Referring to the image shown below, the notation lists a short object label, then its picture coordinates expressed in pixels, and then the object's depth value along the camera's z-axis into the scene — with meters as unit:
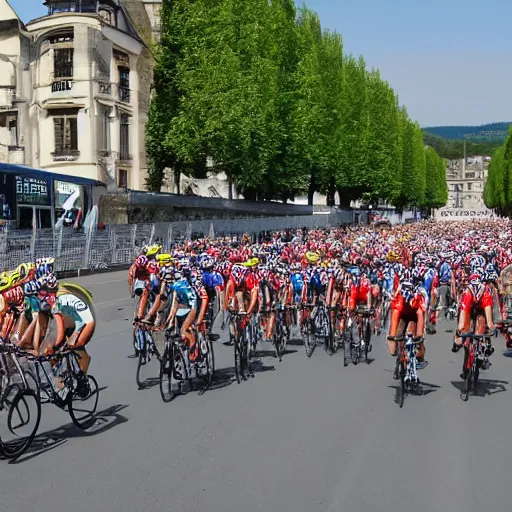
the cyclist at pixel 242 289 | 12.28
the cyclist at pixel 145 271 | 12.32
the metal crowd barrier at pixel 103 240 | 21.58
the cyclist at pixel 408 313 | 9.81
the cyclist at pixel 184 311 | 10.05
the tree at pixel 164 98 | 37.84
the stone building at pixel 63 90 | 35.84
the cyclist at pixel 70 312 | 8.23
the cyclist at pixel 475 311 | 9.92
